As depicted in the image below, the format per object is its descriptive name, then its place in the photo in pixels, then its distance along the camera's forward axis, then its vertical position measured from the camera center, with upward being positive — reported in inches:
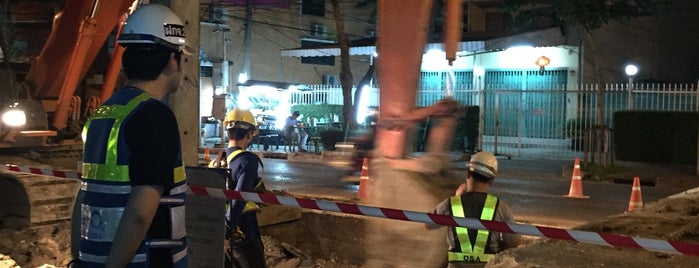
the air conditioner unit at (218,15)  1294.3 +170.4
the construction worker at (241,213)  232.1 -27.6
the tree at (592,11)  762.8 +113.1
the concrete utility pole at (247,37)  1311.5 +137.7
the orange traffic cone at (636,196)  470.0 -42.5
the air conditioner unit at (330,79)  1562.5 +80.8
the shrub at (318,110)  1204.5 +15.8
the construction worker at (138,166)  106.7 -6.6
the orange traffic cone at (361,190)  424.0 -37.3
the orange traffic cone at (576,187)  564.7 -45.1
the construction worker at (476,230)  170.7 -22.9
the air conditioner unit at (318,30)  1524.4 +174.0
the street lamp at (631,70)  971.3 +65.8
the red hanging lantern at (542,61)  1007.6 +77.6
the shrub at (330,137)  974.4 -20.1
